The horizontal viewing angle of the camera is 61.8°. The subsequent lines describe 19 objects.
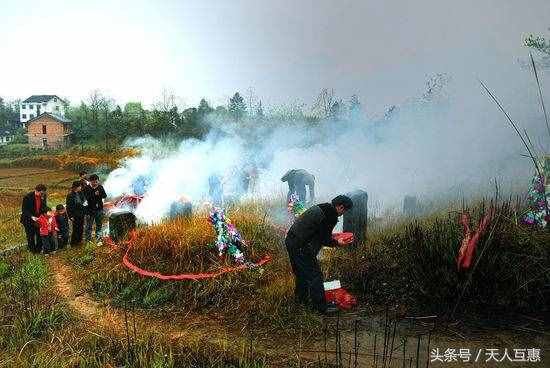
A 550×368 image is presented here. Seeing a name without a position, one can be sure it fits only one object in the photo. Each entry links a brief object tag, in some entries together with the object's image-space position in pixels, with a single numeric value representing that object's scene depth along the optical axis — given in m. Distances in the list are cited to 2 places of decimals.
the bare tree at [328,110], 29.64
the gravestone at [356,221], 8.77
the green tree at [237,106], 41.02
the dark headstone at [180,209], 9.73
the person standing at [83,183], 11.48
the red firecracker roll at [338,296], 6.66
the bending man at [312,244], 6.36
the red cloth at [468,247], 5.70
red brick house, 56.56
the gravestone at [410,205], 11.27
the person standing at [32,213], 10.64
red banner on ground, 7.29
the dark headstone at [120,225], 9.27
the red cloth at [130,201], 13.94
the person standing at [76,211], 11.09
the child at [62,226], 11.08
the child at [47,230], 10.45
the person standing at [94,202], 11.24
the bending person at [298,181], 11.77
